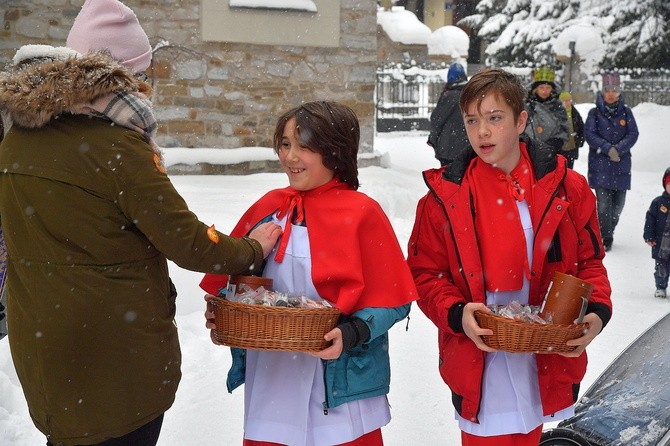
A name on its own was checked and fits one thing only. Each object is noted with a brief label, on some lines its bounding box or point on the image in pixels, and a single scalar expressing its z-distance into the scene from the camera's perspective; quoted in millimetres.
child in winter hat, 6723
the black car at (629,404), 2611
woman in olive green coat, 2047
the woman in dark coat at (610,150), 8469
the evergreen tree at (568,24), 22078
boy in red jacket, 2555
